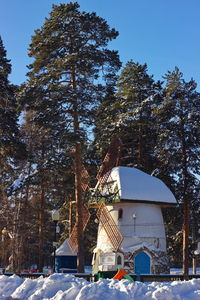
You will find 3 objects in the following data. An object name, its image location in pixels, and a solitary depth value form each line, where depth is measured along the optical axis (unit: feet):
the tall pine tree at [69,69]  94.94
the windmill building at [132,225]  95.67
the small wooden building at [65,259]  118.84
